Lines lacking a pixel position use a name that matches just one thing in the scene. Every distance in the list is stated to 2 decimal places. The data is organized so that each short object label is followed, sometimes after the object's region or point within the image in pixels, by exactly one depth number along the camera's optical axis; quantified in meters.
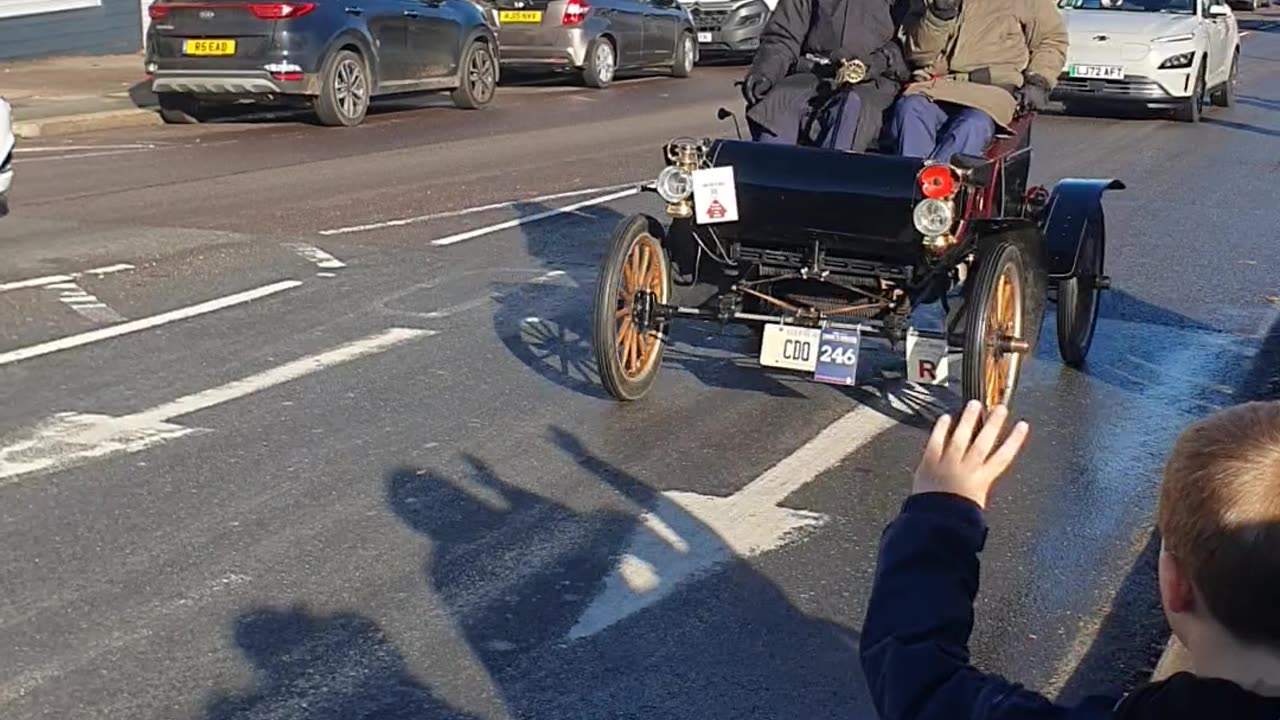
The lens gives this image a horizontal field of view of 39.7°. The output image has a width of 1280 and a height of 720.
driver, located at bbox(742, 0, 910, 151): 7.46
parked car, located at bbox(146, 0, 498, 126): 16.17
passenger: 7.36
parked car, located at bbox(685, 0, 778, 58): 27.11
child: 2.06
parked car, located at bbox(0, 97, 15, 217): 9.84
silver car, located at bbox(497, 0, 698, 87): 22.22
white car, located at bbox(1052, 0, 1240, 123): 19.19
